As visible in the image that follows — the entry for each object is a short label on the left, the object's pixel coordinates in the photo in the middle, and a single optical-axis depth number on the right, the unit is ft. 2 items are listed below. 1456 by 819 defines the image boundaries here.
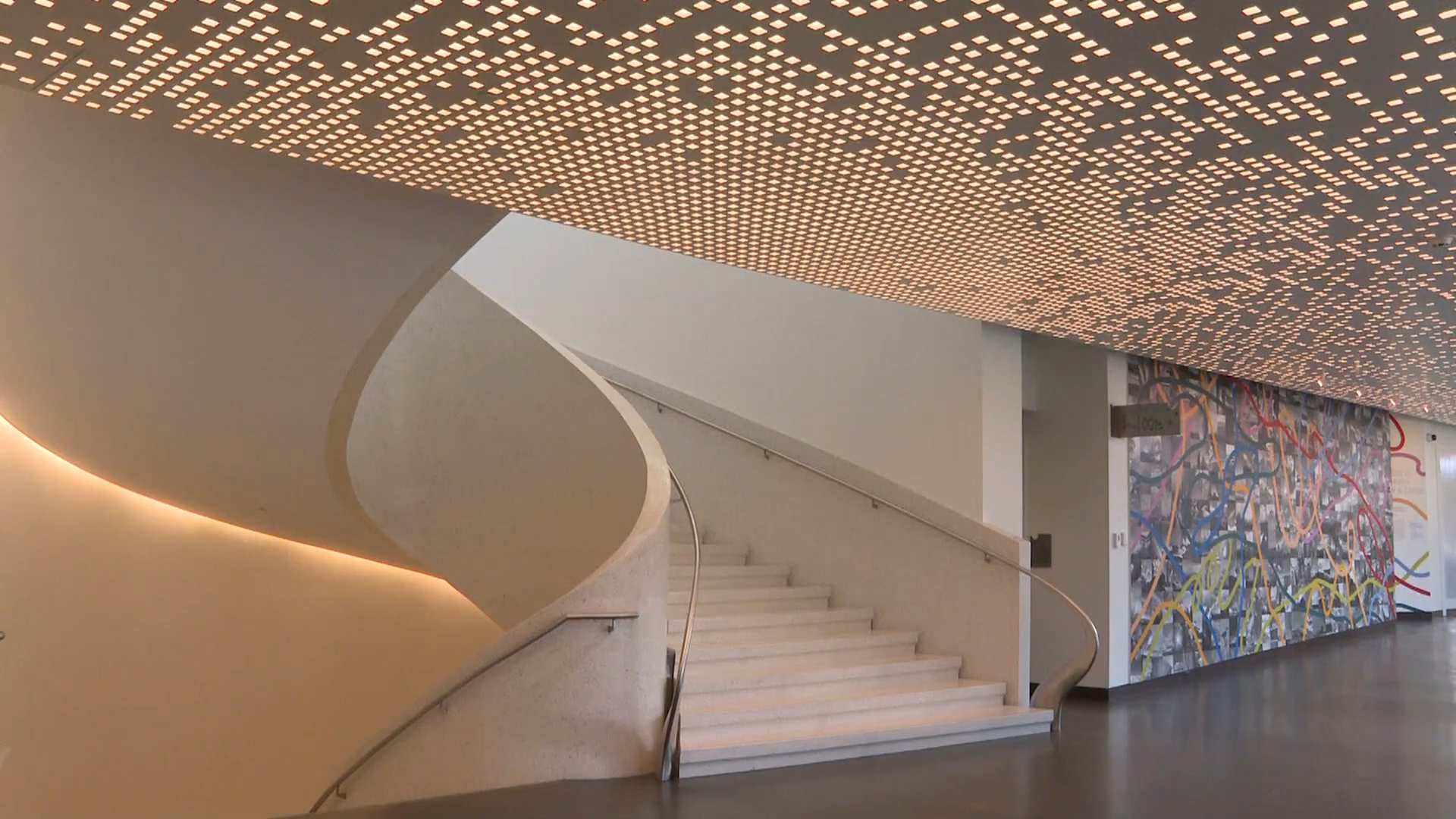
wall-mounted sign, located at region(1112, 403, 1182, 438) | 30.60
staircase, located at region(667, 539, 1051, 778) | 20.97
